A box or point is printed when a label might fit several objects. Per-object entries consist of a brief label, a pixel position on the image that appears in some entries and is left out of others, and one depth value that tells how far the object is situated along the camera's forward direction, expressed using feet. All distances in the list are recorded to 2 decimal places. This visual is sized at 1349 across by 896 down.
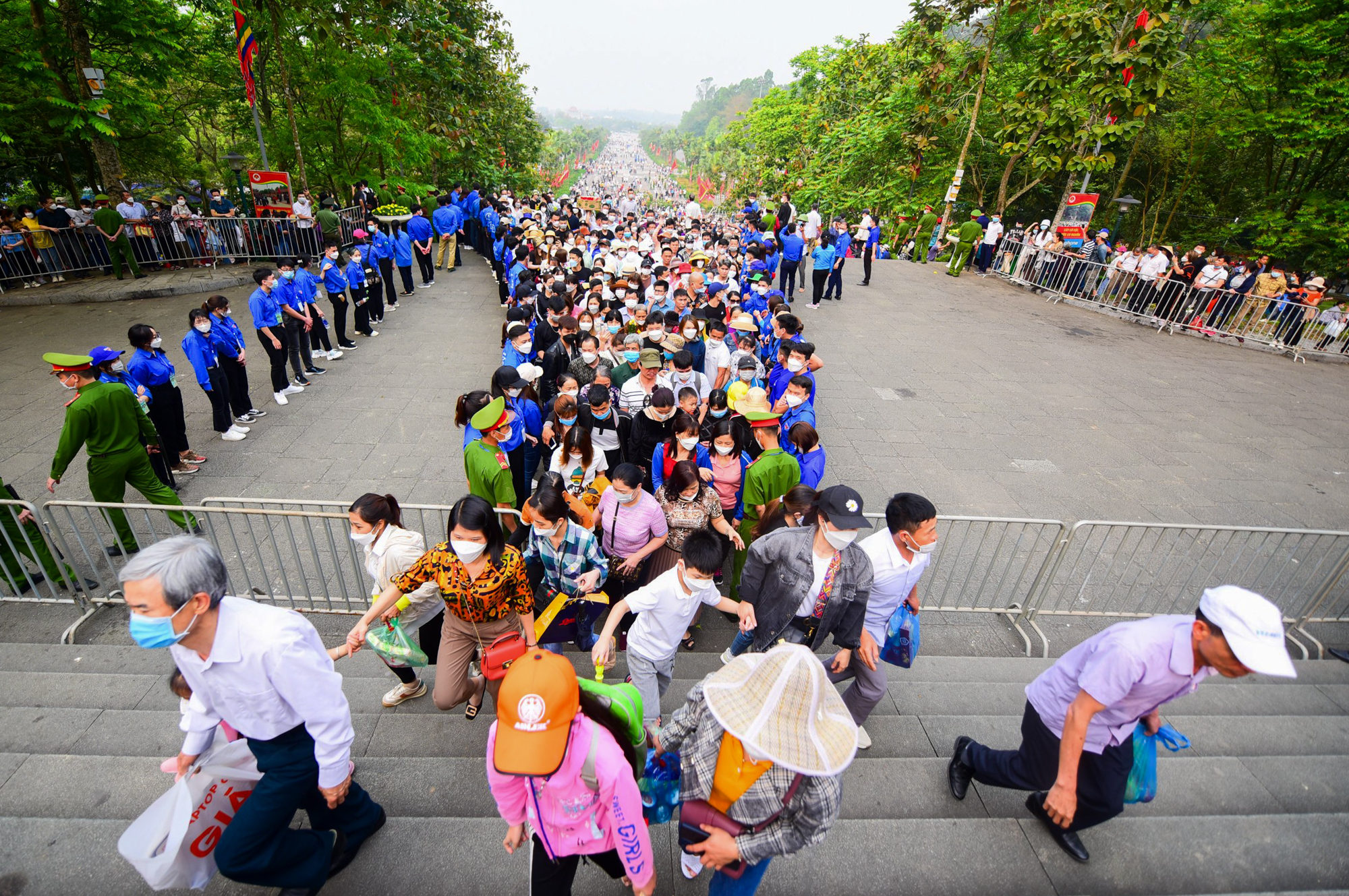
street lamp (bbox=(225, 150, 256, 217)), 51.04
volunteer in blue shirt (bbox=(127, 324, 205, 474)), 18.84
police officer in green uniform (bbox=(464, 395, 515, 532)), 13.53
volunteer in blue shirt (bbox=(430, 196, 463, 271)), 51.49
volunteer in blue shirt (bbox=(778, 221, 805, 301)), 40.14
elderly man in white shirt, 6.51
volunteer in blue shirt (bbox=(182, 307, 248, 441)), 21.27
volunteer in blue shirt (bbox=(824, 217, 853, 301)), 43.39
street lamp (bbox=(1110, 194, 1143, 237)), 53.83
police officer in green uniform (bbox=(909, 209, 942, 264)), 63.36
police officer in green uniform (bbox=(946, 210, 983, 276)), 54.70
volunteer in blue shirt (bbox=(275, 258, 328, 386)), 27.25
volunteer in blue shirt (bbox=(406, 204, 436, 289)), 45.65
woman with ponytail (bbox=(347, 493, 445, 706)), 10.41
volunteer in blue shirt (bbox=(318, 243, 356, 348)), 30.78
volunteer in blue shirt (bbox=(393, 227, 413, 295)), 42.60
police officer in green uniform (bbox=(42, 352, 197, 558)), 14.88
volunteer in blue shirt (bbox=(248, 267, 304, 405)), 25.35
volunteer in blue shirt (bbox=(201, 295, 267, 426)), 22.15
